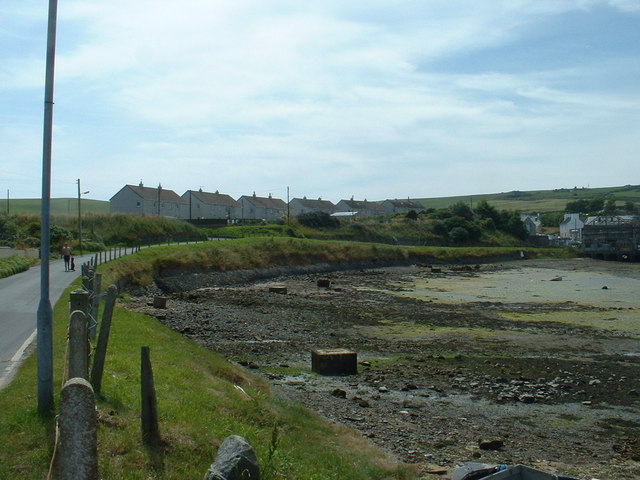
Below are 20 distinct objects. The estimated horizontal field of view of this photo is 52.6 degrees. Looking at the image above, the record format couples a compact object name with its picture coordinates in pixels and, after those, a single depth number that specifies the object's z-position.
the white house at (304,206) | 153.38
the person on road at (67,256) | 41.76
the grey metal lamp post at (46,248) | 8.21
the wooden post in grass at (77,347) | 7.74
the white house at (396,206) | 189.50
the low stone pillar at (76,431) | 4.97
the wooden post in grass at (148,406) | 8.20
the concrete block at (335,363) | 18.45
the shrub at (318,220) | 112.19
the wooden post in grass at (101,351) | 9.55
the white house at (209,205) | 125.94
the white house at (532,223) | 166.00
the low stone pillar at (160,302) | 33.19
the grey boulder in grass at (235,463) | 7.17
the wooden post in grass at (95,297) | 14.81
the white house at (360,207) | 177.25
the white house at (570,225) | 165.65
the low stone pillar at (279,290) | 46.34
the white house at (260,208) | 144.50
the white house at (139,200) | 108.62
